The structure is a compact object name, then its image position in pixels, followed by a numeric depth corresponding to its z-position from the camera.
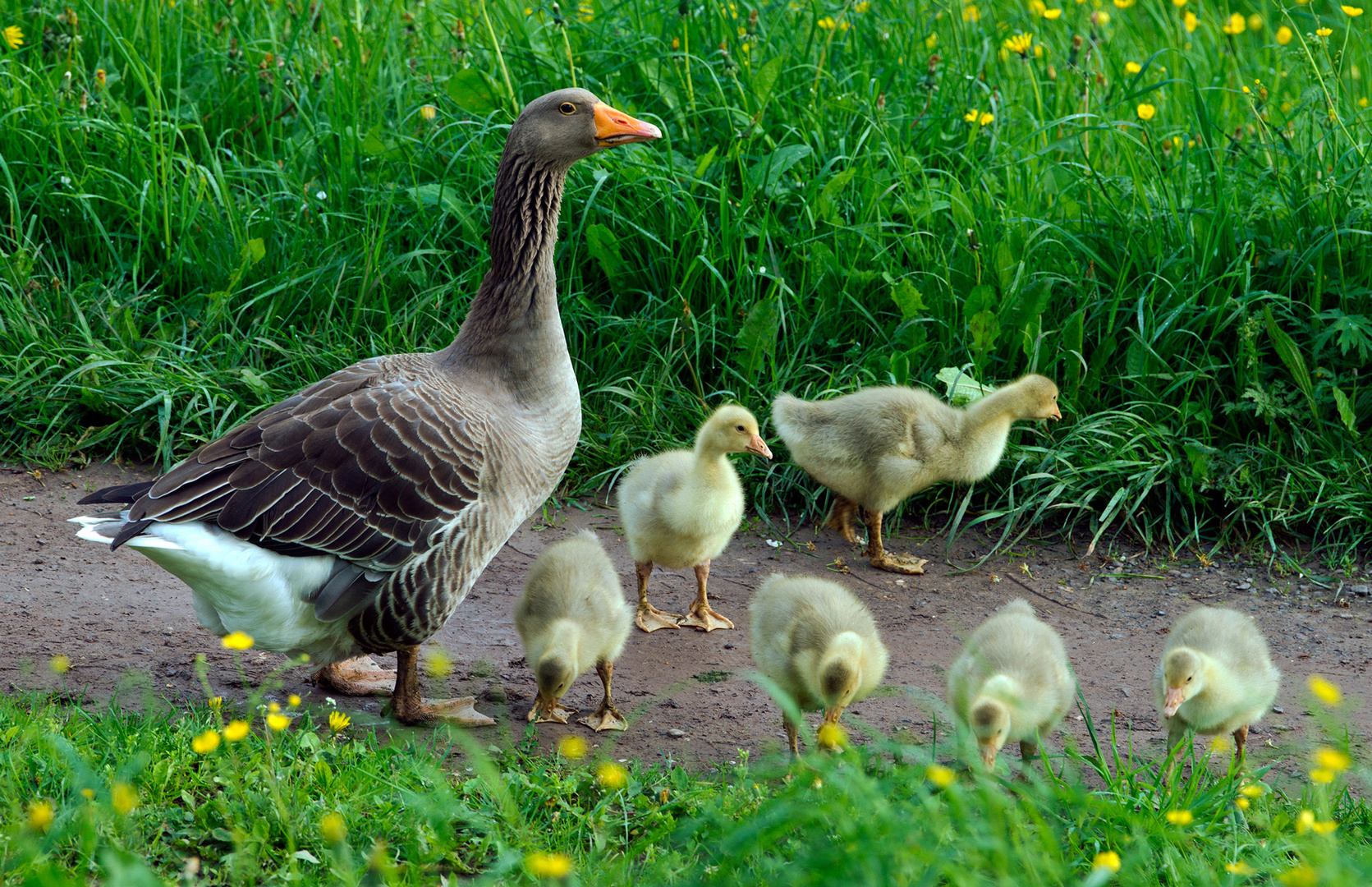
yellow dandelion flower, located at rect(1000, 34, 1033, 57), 13.66
